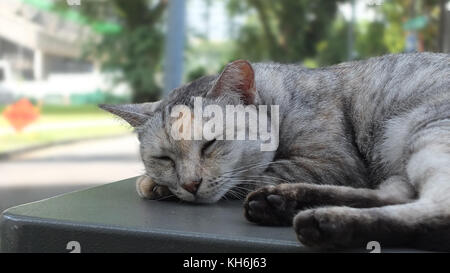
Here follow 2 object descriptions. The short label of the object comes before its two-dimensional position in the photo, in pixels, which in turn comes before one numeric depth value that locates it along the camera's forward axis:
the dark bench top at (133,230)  0.43
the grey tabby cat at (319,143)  0.48
